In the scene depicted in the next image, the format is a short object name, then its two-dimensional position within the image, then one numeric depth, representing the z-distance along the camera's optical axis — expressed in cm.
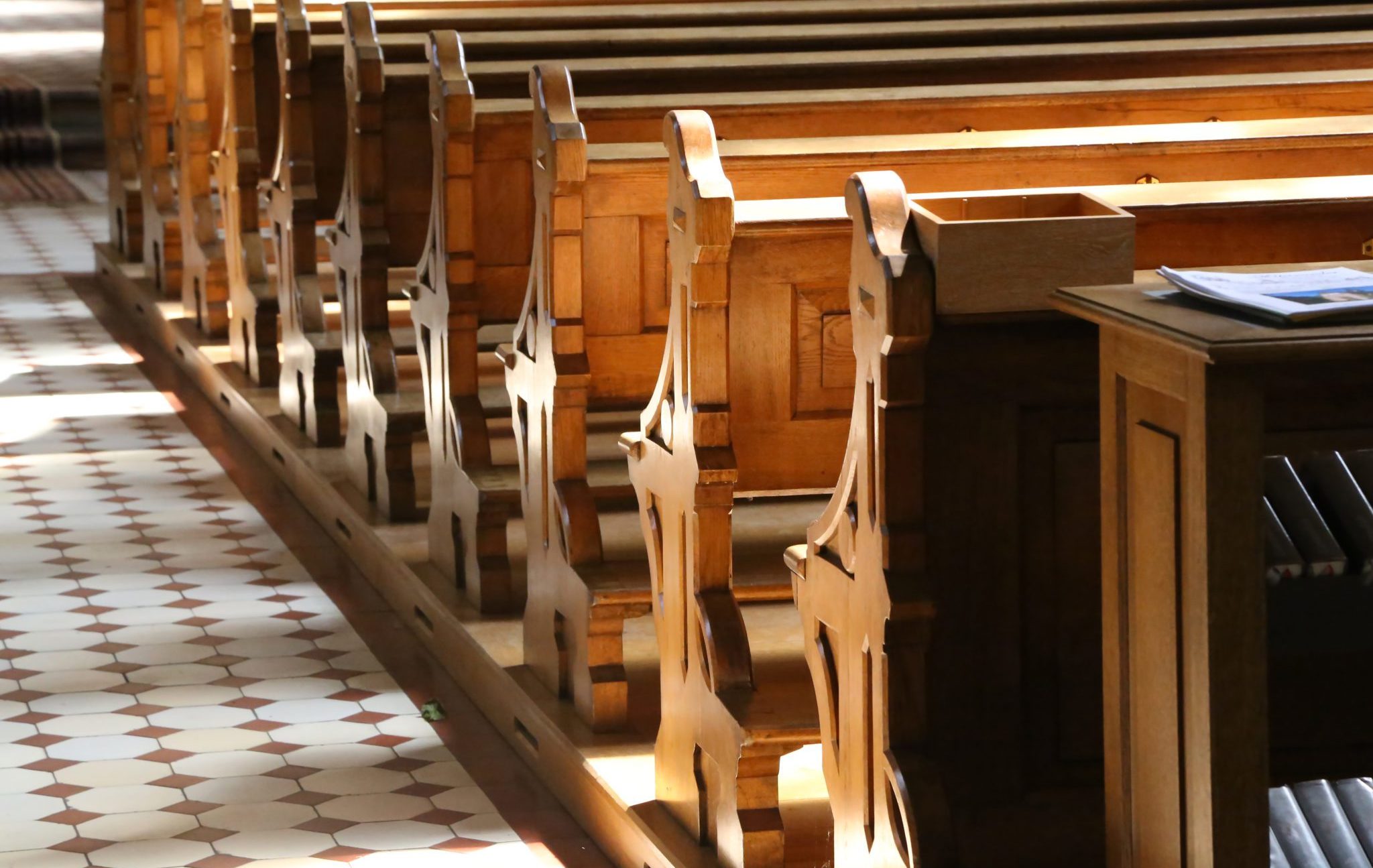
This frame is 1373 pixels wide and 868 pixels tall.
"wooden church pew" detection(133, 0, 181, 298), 1558
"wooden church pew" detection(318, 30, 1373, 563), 900
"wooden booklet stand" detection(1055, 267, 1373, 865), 372
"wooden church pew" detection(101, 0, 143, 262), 1712
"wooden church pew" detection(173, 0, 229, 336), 1397
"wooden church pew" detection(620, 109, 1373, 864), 486
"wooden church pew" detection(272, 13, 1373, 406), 969
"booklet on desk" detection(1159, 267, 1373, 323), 367
